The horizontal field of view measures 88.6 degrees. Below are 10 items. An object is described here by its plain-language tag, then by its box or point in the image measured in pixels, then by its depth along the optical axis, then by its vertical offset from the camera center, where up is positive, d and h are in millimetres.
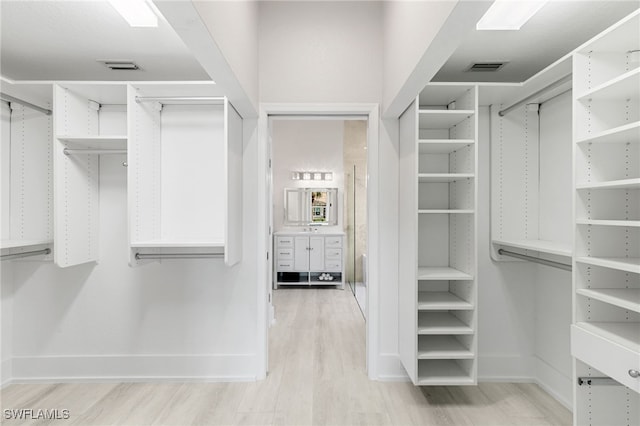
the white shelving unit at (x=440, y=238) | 2133 -193
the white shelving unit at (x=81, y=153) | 2221 +418
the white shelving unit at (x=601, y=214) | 1582 -12
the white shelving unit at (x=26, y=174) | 2533 +297
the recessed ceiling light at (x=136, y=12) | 1691 +1079
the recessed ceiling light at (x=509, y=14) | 1694 +1077
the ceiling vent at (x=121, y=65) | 2416 +1106
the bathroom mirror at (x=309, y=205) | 5863 +124
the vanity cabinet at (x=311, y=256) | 5512 -742
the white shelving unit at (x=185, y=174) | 2311 +290
